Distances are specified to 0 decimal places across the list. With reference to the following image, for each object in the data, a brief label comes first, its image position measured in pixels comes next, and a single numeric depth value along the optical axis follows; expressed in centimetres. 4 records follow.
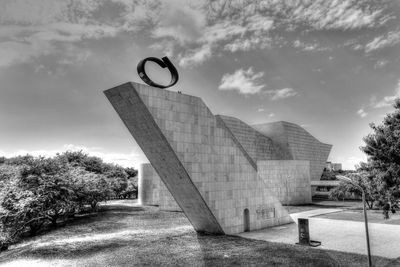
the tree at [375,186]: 1991
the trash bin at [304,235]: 2204
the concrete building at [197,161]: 2177
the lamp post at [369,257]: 1559
